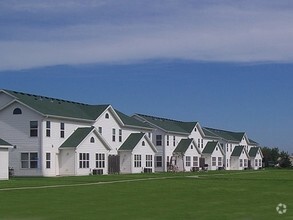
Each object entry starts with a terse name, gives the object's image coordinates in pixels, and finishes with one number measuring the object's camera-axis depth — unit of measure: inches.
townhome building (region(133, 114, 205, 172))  3467.0
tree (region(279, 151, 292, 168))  4985.2
